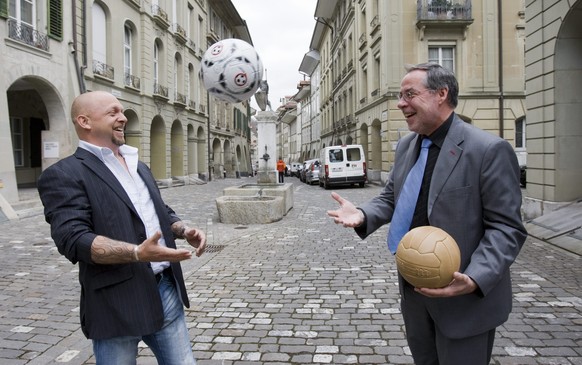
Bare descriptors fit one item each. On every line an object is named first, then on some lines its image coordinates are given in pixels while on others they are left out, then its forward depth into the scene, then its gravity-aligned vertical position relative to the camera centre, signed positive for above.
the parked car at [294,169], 42.50 +0.06
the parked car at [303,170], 31.23 -0.07
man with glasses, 1.90 -0.20
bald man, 1.88 -0.29
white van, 22.33 +0.20
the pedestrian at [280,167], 25.98 +0.15
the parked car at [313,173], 27.77 -0.22
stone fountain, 10.72 -0.65
